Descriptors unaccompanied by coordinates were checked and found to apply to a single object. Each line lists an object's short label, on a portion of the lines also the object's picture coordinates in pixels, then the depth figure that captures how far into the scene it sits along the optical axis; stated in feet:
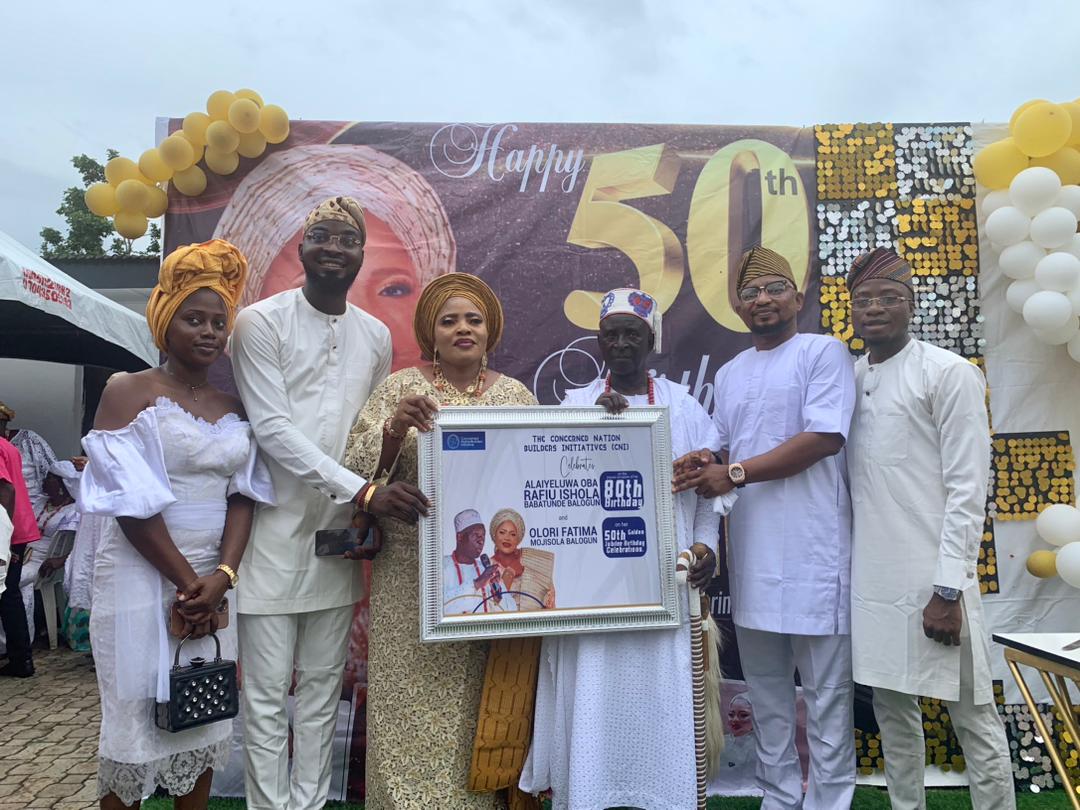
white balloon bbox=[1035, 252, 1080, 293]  11.37
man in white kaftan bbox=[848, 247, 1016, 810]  8.71
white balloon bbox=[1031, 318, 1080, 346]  11.86
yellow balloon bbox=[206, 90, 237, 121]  12.41
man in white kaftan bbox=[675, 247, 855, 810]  9.34
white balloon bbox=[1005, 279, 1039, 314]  12.05
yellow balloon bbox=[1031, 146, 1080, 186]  11.87
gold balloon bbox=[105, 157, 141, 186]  12.60
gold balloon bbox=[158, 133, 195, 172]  12.23
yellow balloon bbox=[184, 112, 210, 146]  12.42
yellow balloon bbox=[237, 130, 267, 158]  12.62
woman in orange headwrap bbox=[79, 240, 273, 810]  7.73
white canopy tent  17.13
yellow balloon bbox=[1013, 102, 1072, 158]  11.60
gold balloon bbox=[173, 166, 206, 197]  12.65
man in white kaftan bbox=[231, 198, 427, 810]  9.11
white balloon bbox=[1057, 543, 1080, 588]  11.50
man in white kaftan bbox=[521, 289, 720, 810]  8.13
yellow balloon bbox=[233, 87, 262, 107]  12.52
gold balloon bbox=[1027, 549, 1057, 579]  12.15
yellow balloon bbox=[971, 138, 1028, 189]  12.13
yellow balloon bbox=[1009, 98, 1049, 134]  11.90
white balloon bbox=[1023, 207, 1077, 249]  11.37
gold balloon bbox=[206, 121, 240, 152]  12.17
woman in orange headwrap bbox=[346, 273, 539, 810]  8.41
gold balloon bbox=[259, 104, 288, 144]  12.52
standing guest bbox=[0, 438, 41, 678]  19.54
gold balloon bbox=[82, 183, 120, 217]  12.61
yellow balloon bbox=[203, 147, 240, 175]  12.54
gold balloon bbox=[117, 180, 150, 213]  12.40
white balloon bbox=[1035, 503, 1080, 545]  11.92
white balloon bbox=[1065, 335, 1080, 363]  12.16
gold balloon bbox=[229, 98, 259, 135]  12.12
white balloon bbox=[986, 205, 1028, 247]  11.89
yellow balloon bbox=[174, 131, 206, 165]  12.52
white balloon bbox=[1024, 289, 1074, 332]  11.51
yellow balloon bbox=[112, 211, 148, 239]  12.69
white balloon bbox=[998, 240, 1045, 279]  11.89
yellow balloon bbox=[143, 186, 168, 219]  12.65
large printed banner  12.95
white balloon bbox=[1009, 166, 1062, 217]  11.44
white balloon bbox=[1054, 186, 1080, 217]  11.64
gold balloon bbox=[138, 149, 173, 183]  12.44
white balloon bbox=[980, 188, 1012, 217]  12.30
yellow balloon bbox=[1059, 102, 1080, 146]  11.75
